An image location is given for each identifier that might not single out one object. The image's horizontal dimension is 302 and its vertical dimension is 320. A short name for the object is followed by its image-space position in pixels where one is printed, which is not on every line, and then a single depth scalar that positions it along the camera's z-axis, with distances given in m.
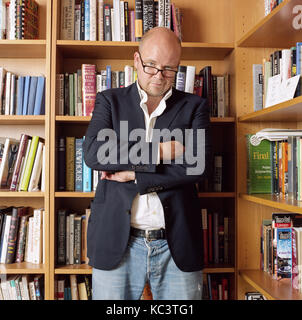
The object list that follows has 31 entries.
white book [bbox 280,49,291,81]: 1.63
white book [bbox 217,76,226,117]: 2.00
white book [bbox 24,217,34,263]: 1.93
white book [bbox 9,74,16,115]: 1.96
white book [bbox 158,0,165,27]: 1.94
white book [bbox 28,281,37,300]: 1.93
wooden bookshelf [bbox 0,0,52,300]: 1.86
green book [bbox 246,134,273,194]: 1.84
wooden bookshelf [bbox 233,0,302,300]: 1.82
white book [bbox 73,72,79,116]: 1.97
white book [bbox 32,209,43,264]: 1.91
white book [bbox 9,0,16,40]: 1.93
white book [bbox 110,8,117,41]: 1.98
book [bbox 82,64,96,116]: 1.93
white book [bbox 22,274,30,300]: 1.92
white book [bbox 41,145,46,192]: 1.93
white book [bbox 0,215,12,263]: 1.93
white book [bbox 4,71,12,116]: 1.96
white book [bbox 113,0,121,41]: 1.97
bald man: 1.42
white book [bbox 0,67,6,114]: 1.96
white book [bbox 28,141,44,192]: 1.92
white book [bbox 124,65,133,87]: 1.95
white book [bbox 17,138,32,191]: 1.93
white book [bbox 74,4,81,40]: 1.99
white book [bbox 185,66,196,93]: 1.93
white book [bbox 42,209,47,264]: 1.91
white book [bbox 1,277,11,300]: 1.91
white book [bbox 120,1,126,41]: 1.96
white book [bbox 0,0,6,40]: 1.97
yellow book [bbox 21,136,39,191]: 1.92
